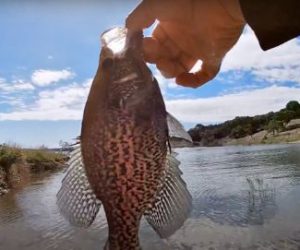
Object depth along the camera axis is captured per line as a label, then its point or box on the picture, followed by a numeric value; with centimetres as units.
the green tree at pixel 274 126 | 4613
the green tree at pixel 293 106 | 4879
